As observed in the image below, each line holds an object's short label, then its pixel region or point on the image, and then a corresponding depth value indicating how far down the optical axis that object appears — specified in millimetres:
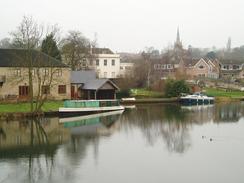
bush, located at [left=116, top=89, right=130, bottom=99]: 47000
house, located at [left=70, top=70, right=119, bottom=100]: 41812
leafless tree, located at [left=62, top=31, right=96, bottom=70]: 52469
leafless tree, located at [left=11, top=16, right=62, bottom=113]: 34469
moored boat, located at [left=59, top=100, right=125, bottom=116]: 33281
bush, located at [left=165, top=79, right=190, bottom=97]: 48594
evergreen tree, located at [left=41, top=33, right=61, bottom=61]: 48156
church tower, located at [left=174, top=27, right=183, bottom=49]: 87731
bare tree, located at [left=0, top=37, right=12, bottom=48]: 89475
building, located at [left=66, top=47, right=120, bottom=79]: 64062
